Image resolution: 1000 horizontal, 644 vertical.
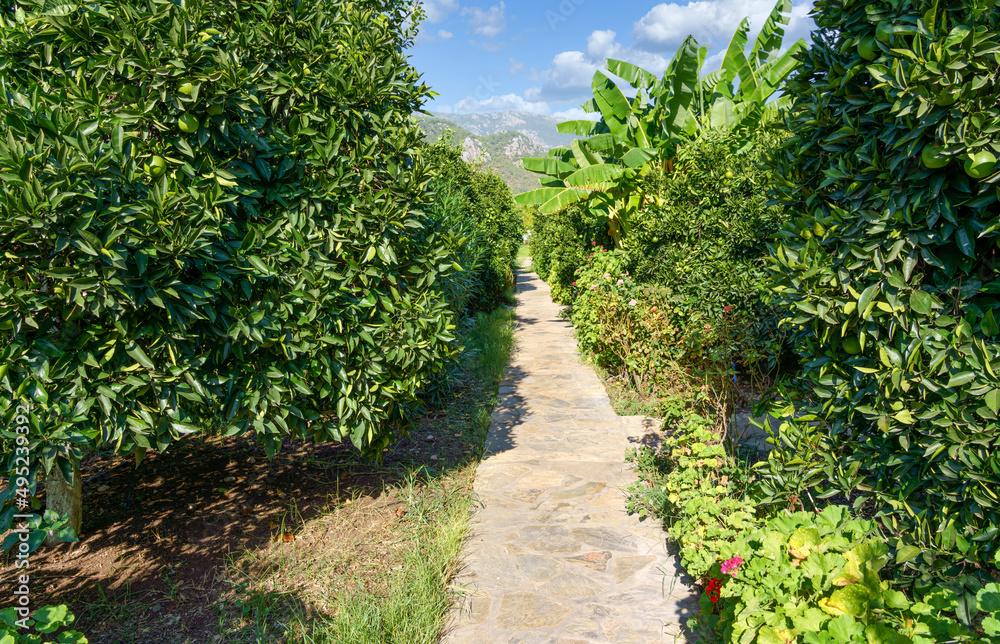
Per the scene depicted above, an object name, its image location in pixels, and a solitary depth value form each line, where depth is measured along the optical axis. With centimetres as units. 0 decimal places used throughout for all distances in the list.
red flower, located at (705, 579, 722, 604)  279
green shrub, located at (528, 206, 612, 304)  1278
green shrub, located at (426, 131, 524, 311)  1035
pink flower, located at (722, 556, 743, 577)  247
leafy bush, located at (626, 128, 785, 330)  474
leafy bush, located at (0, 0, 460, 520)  247
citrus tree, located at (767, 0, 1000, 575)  194
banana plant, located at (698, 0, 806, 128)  863
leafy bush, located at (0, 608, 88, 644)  153
